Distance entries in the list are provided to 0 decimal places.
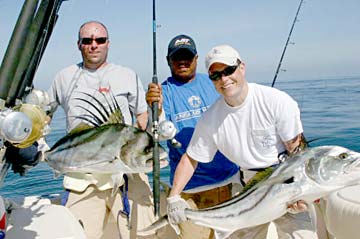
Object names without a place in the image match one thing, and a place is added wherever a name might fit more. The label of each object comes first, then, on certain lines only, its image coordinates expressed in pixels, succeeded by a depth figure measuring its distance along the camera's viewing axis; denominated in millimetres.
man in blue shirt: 3143
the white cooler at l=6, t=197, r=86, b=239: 2031
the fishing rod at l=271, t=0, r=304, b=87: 4004
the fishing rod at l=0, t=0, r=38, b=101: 1597
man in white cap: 2525
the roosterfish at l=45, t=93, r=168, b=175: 2643
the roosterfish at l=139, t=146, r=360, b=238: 2080
